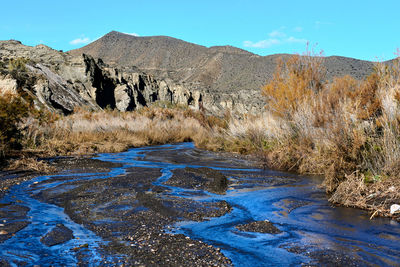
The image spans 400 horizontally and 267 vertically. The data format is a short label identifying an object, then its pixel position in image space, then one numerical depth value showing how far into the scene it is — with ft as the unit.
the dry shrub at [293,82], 55.42
